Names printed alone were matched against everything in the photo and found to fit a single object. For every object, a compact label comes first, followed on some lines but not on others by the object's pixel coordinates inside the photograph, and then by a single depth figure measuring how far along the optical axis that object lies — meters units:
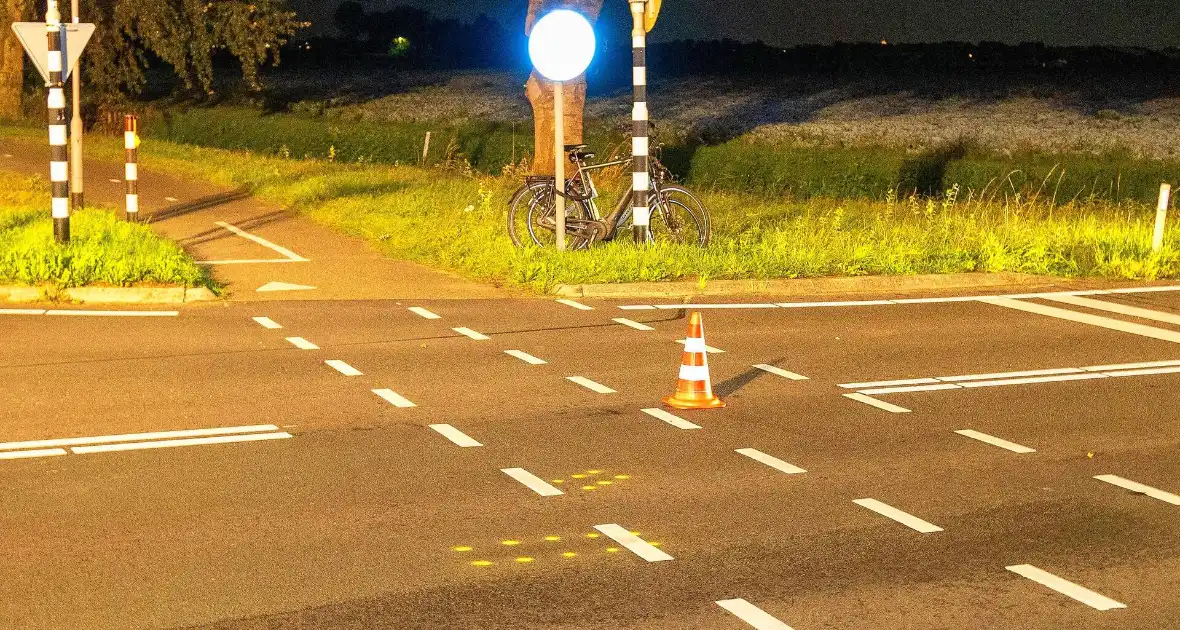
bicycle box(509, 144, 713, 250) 16.44
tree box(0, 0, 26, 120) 45.53
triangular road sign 15.16
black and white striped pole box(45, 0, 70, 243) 14.67
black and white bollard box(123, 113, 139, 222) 18.06
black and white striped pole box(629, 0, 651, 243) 15.78
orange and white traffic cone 9.31
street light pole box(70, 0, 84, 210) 20.27
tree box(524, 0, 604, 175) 22.22
